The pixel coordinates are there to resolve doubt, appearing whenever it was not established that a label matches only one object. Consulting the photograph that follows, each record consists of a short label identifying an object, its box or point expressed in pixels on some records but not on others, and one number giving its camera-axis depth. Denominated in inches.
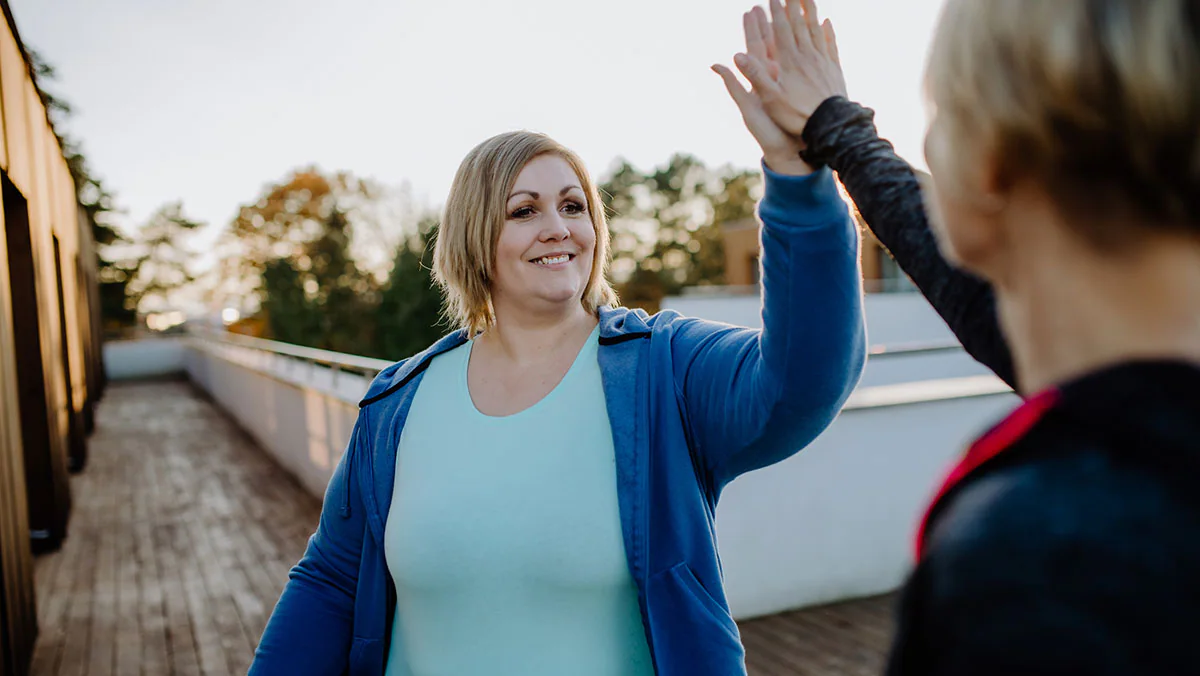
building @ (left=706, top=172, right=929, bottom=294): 998.4
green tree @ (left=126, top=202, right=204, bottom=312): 1584.6
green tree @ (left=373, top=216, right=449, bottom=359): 791.7
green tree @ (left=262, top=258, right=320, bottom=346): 820.0
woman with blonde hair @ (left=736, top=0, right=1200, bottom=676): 15.3
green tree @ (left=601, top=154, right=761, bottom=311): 1550.2
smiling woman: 38.4
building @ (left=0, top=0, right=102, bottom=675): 145.1
